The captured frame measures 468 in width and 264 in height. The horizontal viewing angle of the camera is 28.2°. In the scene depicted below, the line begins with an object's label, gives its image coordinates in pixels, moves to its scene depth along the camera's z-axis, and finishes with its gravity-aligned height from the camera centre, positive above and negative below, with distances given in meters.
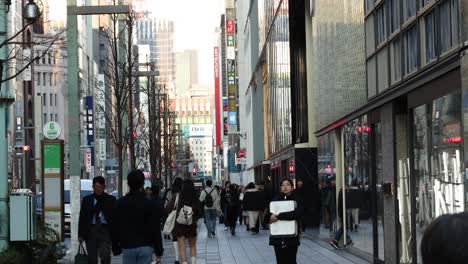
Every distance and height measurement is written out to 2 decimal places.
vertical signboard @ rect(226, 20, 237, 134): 113.62 +11.84
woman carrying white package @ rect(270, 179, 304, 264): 12.56 -0.94
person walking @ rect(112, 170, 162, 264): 9.42 -0.55
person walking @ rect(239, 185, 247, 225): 39.48 -1.69
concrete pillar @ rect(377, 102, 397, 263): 15.77 -0.11
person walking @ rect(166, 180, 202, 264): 15.46 -0.76
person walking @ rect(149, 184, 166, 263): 9.43 -0.51
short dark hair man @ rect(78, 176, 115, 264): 12.55 -0.62
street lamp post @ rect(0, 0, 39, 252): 13.02 +0.20
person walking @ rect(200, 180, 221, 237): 29.16 -1.04
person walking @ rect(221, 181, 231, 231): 37.63 -1.24
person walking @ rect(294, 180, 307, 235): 29.16 -0.66
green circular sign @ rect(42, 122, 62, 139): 23.11 +1.08
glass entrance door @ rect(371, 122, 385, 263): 17.16 -0.46
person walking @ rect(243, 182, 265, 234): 30.98 -1.12
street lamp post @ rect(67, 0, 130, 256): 18.80 +1.66
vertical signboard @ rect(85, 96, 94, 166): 100.06 +5.96
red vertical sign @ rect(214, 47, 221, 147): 177.75 +14.02
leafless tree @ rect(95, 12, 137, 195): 27.50 +2.74
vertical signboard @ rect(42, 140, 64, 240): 17.64 -0.17
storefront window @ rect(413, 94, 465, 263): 11.59 +0.11
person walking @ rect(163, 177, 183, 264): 16.61 -0.35
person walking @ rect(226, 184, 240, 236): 32.09 -1.36
